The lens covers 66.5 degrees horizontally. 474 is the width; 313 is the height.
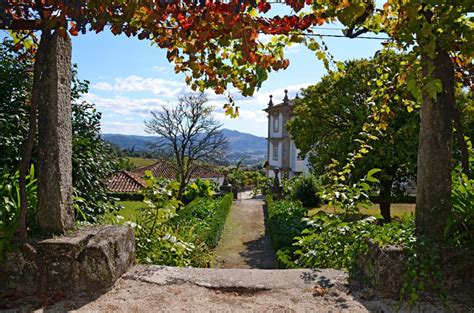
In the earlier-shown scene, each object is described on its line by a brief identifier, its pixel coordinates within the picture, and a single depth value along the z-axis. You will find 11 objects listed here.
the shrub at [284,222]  8.64
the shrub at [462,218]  2.49
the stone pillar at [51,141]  2.74
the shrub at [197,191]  22.78
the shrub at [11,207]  2.62
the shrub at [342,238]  2.74
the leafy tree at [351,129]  11.30
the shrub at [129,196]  25.94
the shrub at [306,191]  19.92
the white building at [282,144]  34.50
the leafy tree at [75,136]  3.77
